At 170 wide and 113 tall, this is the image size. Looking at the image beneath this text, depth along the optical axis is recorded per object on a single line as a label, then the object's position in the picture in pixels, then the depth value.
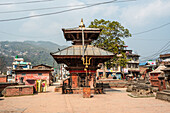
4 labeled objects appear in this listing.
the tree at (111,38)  36.25
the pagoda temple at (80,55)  18.97
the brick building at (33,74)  42.59
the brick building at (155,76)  28.93
